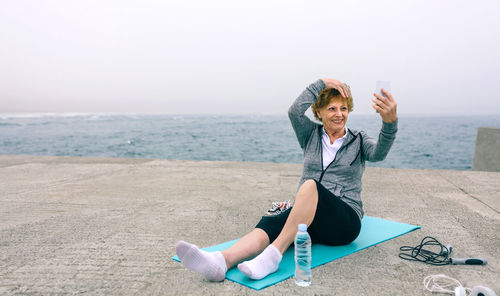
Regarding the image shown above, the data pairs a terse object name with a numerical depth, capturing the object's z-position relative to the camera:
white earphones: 1.89
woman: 2.21
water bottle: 2.14
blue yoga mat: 2.20
